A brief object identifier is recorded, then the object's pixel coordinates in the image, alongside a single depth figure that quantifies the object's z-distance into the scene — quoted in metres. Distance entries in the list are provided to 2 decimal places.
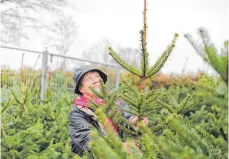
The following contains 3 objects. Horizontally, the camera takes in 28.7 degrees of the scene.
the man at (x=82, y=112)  2.89
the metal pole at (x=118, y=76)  10.94
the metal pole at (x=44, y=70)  7.72
